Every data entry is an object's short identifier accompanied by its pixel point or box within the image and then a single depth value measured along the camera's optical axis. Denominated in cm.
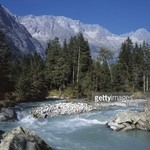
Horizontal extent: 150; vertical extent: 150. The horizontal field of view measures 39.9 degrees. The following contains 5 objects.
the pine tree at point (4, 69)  3629
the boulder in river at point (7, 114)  2454
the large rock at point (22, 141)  1363
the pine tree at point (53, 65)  4764
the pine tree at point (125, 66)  4944
